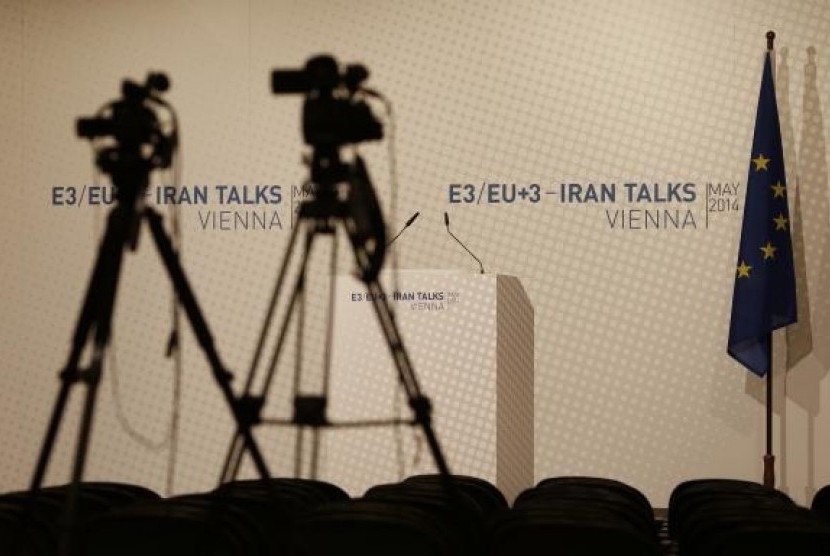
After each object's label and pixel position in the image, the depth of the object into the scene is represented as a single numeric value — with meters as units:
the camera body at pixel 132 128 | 5.98
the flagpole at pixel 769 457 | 11.13
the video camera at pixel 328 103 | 5.97
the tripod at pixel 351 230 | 5.96
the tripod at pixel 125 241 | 5.78
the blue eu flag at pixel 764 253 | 11.05
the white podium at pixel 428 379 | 10.56
